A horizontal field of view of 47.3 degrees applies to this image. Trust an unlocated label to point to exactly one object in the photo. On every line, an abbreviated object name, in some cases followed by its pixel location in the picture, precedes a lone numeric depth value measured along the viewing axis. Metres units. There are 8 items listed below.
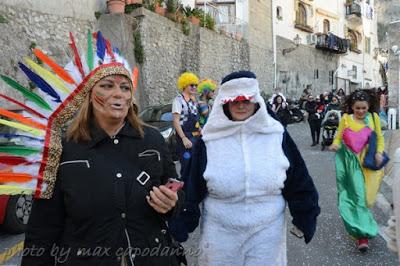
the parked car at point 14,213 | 5.41
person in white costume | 2.75
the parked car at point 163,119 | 10.78
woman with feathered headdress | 2.05
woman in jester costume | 4.90
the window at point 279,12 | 31.24
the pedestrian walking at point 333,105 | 13.66
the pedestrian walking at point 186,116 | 6.36
